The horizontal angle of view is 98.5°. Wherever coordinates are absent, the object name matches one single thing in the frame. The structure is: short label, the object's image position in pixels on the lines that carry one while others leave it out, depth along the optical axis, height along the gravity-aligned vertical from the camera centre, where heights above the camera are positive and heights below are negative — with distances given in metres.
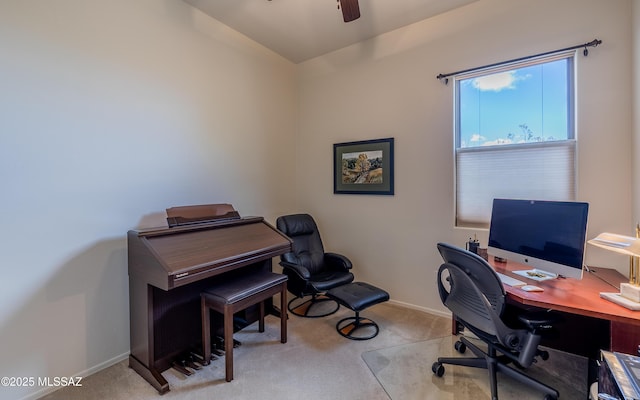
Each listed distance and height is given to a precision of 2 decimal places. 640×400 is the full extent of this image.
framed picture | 3.21 +0.35
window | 2.36 +0.56
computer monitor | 1.71 -0.28
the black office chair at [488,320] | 1.60 -0.77
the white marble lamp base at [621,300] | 1.43 -0.58
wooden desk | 1.43 -0.61
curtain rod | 2.16 +1.20
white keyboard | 1.83 -0.59
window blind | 2.36 +0.18
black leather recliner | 2.78 -0.79
